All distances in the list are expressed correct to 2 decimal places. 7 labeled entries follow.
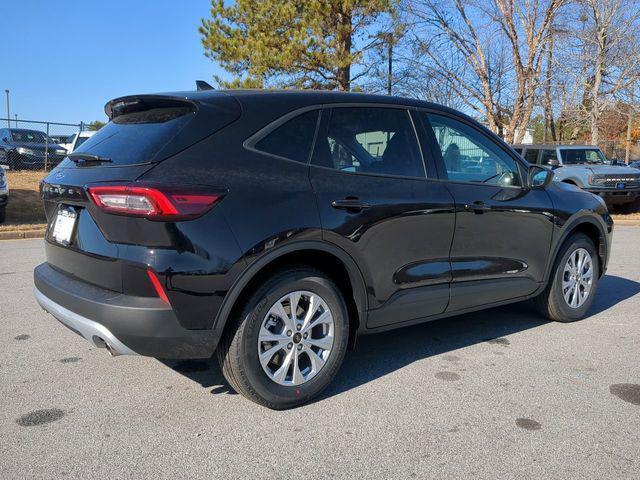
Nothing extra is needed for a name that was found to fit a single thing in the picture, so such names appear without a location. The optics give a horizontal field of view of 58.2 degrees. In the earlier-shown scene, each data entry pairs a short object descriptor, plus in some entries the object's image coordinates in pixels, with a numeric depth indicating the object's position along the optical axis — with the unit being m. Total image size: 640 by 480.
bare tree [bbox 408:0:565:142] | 19.84
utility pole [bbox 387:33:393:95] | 19.61
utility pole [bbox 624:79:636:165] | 23.68
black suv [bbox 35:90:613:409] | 2.85
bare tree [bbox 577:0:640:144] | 22.22
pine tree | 17.66
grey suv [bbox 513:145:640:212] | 14.38
